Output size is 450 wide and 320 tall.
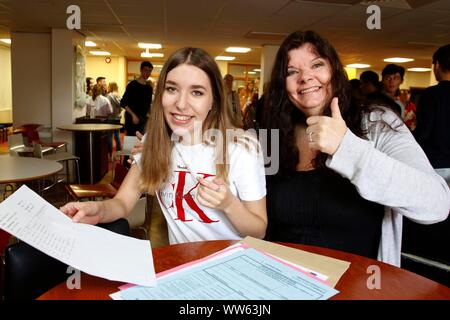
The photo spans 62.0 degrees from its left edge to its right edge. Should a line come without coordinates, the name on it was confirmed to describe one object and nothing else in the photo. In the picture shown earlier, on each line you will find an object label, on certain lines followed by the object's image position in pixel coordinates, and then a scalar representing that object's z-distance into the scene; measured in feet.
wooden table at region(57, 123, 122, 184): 17.35
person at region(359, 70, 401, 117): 13.67
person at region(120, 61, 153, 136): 19.48
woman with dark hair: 4.17
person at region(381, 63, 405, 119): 13.83
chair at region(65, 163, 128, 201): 8.80
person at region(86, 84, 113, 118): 26.86
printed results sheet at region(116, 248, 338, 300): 2.51
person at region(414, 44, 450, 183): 9.29
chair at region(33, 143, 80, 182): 13.34
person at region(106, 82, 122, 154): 25.36
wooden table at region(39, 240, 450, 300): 2.64
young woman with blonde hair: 4.50
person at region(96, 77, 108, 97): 27.80
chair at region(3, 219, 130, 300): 3.18
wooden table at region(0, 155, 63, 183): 7.90
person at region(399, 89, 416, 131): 21.28
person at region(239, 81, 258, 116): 30.05
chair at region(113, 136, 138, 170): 15.51
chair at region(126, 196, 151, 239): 7.60
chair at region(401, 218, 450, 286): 4.39
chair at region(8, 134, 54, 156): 12.86
